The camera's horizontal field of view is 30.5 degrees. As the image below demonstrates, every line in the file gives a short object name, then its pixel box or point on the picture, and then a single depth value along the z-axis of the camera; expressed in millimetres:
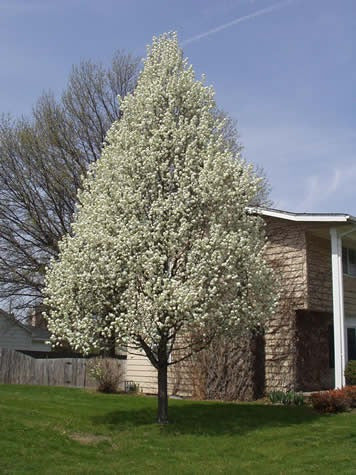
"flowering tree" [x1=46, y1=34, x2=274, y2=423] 12414
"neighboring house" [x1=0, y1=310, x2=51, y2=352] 37094
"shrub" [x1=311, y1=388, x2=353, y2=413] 15375
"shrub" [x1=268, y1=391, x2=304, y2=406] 16812
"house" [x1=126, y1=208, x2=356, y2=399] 19047
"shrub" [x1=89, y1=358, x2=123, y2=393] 20859
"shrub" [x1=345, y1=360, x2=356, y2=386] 17734
